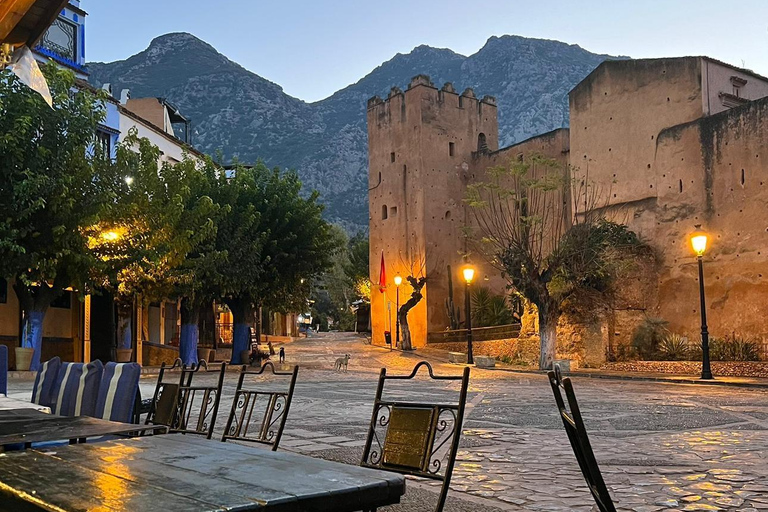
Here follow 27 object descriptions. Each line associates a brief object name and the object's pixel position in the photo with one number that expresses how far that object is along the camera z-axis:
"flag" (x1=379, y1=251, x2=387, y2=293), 43.25
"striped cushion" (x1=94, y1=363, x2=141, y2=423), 5.27
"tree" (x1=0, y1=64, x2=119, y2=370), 16.78
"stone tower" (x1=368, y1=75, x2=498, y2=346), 41.44
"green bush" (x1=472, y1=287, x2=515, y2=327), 36.09
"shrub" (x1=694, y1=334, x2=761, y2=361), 21.92
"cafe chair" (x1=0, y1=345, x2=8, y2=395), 7.67
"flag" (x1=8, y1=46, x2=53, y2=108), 5.75
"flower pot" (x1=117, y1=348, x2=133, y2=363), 26.47
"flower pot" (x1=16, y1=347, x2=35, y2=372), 19.45
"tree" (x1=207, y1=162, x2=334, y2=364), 24.58
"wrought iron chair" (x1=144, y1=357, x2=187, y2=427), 5.20
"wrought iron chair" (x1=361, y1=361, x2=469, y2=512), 3.47
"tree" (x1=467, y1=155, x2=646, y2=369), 23.75
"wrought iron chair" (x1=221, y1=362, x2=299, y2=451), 4.45
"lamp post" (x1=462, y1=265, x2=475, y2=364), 27.38
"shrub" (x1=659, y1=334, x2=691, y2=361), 23.09
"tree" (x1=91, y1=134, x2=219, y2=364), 18.61
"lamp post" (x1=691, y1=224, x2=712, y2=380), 18.66
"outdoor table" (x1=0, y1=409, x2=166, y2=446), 3.65
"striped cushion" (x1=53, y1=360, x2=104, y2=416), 5.59
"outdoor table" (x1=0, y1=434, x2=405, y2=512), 2.23
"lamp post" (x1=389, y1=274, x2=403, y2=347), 40.81
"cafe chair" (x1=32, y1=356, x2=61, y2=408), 6.32
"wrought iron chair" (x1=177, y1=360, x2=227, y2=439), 4.94
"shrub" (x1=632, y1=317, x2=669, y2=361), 24.61
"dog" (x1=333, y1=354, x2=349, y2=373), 24.50
